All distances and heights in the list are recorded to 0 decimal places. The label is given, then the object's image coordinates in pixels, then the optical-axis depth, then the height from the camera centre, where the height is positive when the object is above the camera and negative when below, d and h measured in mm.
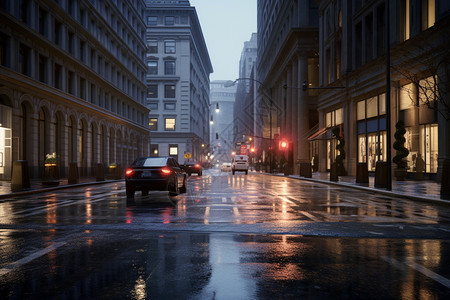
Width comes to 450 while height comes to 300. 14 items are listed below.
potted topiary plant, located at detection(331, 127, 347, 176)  38031 +31
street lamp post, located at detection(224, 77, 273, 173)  51491 +332
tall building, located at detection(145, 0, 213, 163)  84812 +15787
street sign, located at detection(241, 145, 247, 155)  98062 +1660
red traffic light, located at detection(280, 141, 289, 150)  51719 +1453
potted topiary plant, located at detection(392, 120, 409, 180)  28266 +345
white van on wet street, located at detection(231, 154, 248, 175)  51312 -776
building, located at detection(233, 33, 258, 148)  123738 +17679
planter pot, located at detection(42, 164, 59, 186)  22781 -984
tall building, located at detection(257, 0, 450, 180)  26214 +6198
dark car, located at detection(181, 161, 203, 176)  45344 -1194
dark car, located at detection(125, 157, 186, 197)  16266 -762
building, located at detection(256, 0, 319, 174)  52219 +11346
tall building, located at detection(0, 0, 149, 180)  28141 +6269
